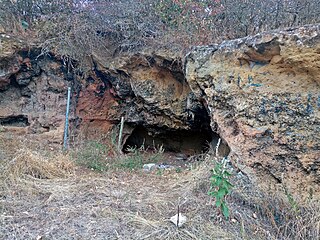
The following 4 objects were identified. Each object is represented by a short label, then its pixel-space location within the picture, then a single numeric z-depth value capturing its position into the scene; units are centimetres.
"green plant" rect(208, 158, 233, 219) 260
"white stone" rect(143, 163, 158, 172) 466
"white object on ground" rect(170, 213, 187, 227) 267
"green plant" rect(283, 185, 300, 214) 280
